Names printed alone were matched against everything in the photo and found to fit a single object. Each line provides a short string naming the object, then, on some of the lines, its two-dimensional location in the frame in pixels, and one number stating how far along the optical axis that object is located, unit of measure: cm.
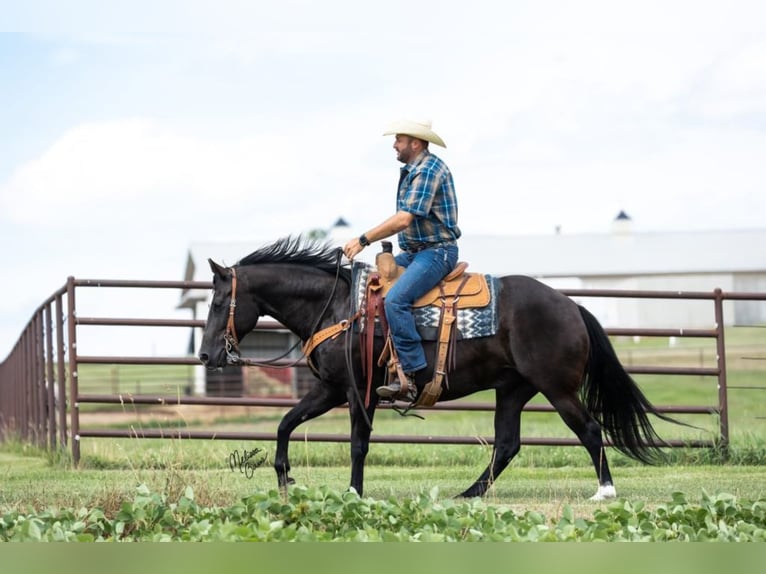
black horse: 1570
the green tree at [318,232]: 13280
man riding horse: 1512
